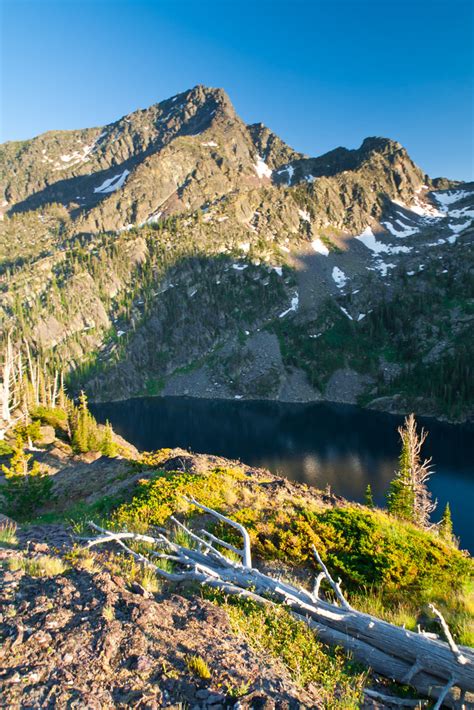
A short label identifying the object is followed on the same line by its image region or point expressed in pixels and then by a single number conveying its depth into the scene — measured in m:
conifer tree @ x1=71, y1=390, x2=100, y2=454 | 49.31
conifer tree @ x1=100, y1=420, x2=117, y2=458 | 47.84
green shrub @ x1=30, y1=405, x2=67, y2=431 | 63.97
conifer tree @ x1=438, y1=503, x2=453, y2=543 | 32.95
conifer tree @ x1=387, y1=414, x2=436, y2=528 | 35.62
